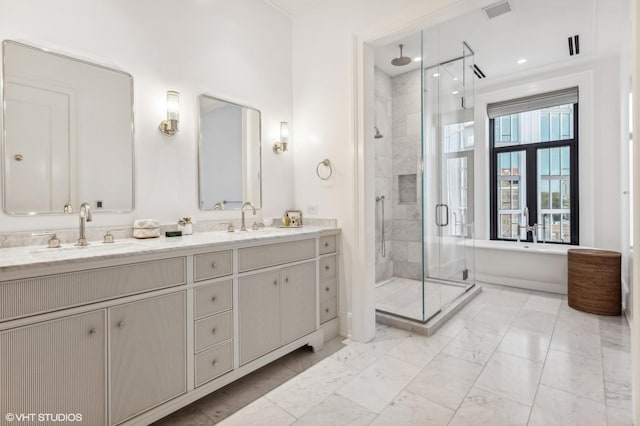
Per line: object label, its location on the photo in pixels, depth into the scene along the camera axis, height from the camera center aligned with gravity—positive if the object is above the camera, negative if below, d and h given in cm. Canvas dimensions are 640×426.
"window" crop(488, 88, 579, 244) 426 +63
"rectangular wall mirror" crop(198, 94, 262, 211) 241 +47
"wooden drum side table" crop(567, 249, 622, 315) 303 -74
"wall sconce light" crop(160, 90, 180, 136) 215 +67
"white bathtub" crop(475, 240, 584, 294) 373 -71
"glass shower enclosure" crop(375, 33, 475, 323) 313 +29
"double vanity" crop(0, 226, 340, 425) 121 -53
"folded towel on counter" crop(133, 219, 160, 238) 196 -10
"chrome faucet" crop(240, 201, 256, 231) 257 +4
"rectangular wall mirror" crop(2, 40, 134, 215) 163 +46
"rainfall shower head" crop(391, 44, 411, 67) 371 +183
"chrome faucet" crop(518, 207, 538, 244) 452 -27
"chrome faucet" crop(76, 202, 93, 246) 169 -3
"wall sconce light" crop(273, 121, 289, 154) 292 +67
